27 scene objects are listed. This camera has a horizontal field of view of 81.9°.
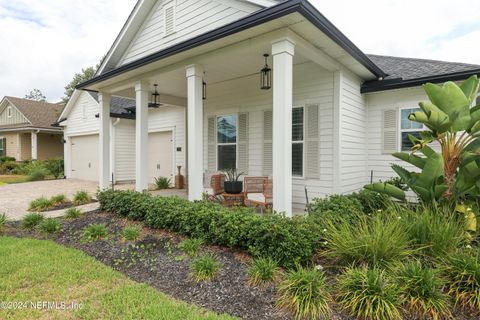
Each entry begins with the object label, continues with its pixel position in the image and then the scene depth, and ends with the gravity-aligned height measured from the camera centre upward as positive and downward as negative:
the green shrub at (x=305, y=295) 2.58 -1.40
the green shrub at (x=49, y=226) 5.26 -1.39
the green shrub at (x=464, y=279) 2.64 -1.26
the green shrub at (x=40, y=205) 7.28 -1.36
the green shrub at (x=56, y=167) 16.17 -0.80
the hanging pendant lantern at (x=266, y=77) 5.92 +1.67
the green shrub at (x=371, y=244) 3.09 -1.05
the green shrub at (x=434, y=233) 3.23 -0.98
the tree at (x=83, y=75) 30.16 +8.63
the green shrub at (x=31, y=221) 5.59 -1.37
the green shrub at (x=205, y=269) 3.29 -1.40
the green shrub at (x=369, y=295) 2.47 -1.33
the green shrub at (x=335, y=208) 4.26 -0.95
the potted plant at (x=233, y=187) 6.40 -0.78
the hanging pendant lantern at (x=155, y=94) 8.32 +1.90
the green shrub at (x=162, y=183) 11.00 -1.19
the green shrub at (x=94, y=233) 4.84 -1.41
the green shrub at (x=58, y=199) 7.71 -1.29
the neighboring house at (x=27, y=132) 19.23 +1.58
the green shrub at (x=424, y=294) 2.52 -1.34
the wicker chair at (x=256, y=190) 6.09 -0.85
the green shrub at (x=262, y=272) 3.16 -1.38
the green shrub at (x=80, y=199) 7.90 -1.31
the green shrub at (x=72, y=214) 6.12 -1.34
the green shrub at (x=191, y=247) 4.00 -1.37
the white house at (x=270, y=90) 4.58 +1.63
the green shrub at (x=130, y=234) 4.73 -1.38
